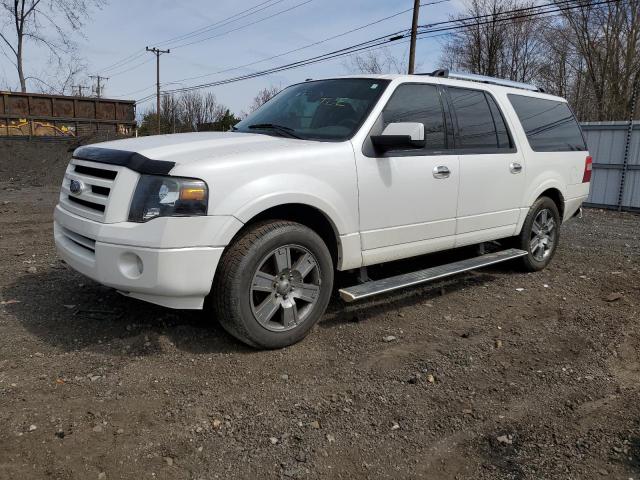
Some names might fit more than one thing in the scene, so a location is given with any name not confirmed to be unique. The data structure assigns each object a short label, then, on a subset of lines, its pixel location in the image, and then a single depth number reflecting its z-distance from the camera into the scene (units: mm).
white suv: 3213
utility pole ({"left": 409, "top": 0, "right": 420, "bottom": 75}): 21375
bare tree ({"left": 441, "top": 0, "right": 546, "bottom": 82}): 35312
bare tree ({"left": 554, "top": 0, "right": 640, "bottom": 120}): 28312
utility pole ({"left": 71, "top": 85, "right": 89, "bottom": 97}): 44516
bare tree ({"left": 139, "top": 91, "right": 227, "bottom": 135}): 55969
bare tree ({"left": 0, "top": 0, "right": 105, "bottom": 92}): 33094
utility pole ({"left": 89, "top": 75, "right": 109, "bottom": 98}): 66625
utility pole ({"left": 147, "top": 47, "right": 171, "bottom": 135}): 46134
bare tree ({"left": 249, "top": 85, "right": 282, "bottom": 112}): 53650
